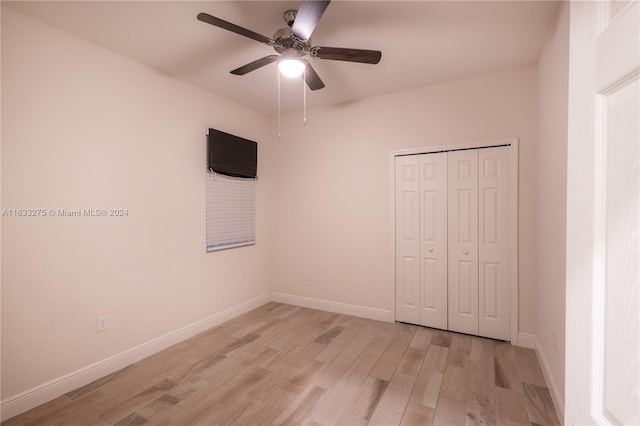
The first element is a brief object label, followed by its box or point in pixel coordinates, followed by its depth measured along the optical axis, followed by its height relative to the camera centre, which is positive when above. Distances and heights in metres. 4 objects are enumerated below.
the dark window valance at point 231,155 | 3.35 +0.68
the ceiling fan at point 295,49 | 1.68 +1.09
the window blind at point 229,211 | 3.43 -0.02
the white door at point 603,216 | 0.59 -0.01
